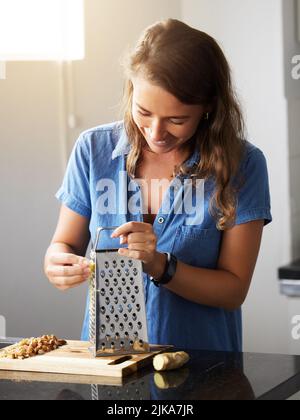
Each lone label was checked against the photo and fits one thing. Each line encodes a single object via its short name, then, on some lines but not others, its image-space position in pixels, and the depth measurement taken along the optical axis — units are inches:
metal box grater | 73.2
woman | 76.3
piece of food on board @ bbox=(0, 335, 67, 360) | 72.1
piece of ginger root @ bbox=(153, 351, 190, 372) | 69.0
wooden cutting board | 68.9
